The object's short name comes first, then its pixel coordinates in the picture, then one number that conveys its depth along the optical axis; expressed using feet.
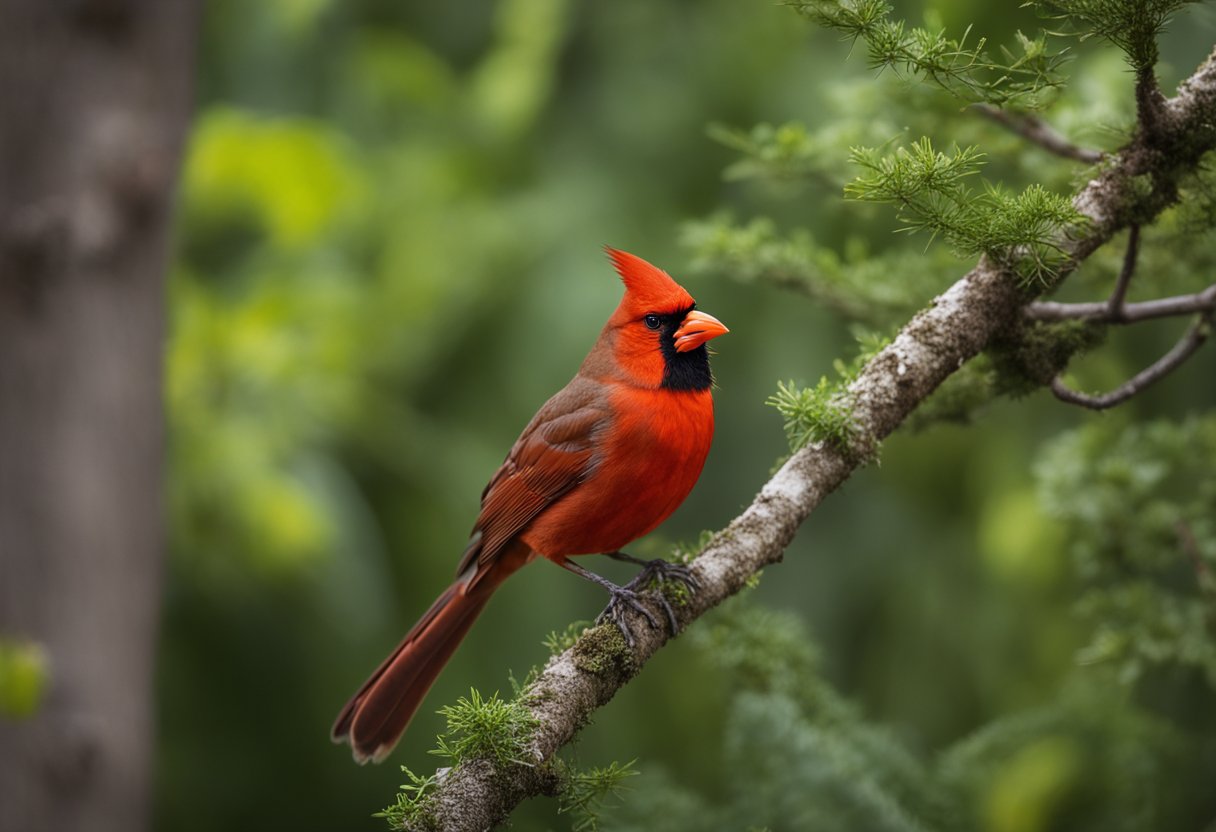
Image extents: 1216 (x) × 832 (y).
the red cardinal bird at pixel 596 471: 18.48
